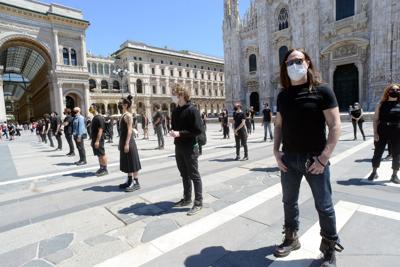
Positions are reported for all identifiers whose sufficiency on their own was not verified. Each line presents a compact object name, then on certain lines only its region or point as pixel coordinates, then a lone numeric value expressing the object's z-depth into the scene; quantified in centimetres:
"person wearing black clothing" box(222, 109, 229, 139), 1394
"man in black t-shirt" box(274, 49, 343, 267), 211
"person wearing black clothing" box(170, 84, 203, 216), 363
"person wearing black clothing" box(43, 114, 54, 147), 1334
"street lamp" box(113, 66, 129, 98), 2662
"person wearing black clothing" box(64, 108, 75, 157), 905
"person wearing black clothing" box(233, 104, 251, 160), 757
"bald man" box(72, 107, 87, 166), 770
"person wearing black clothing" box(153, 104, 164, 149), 1080
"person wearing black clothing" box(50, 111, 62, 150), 1145
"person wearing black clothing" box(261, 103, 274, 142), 1140
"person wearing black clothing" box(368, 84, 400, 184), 468
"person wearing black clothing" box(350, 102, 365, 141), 1012
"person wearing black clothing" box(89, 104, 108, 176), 604
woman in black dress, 483
